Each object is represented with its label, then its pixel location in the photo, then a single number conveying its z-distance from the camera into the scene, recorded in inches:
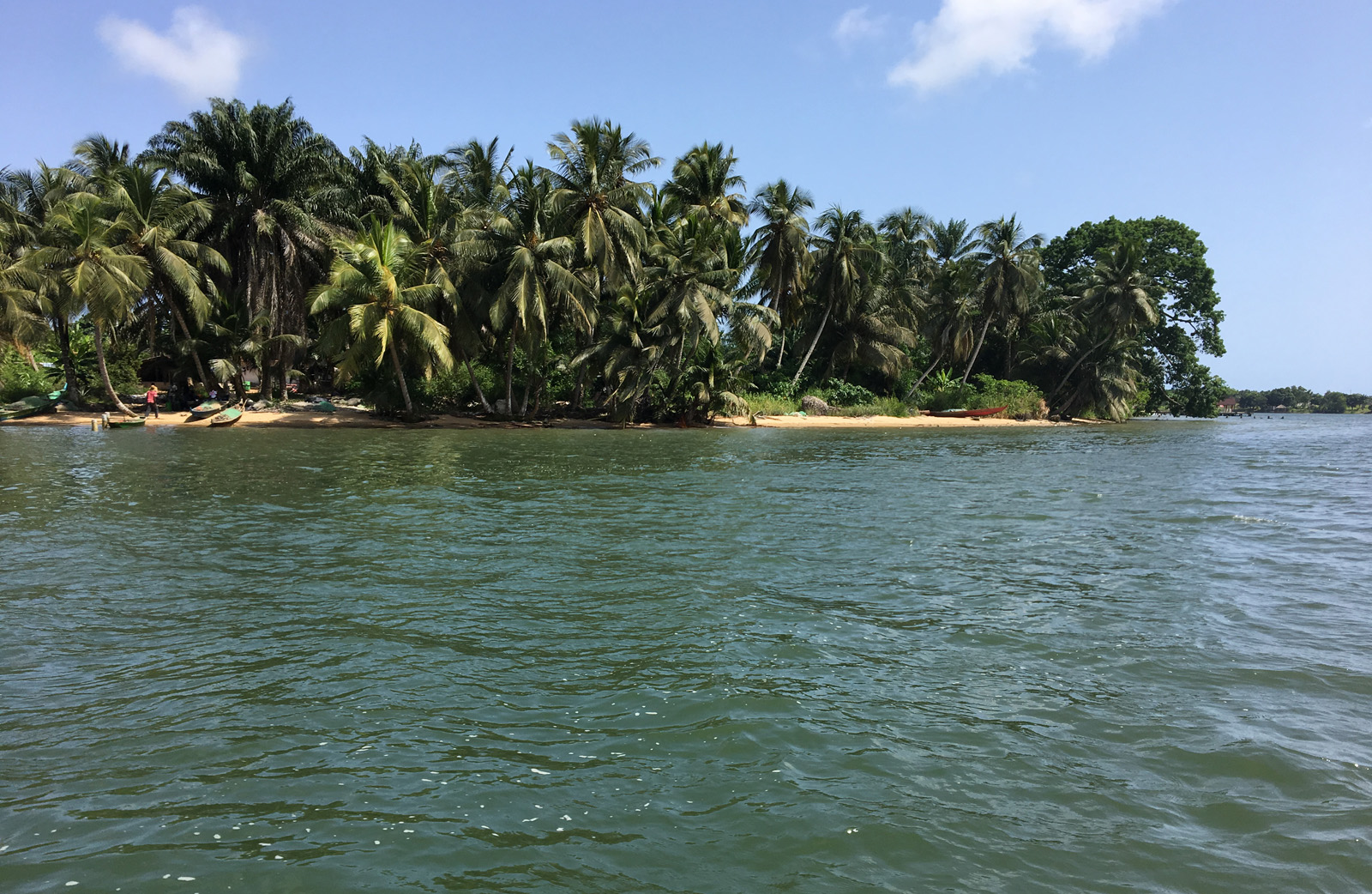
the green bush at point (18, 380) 1389.0
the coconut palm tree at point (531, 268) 1266.0
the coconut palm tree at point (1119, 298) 1905.8
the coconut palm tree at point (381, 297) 1200.8
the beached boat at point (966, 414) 1909.4
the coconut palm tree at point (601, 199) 1323.8
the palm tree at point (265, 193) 1355.8
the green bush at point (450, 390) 1419.8
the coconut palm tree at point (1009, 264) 1920.5
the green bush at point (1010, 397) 1947.6
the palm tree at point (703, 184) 1647.4
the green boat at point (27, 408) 1311.5
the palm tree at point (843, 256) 1771.7
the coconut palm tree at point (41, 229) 1222.9
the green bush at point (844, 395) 1851.6
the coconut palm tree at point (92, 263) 1163.3
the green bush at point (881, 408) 1787.6
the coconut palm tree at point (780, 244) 1722.4
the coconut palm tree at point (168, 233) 1264.8
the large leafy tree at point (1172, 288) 2249.0
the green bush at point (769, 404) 1628.9
